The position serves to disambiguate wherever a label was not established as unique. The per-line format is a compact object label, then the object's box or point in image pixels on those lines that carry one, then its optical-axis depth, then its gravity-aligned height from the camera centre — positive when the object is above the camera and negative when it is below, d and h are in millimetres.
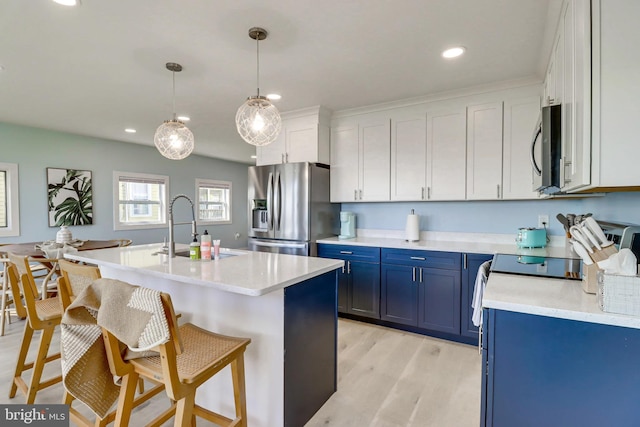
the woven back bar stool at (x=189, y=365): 1168 -664
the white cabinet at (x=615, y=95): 1100 +419
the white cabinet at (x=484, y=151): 3004 +580
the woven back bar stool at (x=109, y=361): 1298 -651
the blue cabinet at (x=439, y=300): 2867 -872
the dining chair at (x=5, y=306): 2979 -995
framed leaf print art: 4555 +196
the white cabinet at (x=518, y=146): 2863 +602
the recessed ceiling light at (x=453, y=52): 2309 +1210
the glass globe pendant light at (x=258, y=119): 2094 +634
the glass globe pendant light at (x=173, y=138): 2606 +621
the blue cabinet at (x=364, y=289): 3252 -862
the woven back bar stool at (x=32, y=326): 1837 -717
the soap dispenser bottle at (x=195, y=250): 2080 -279
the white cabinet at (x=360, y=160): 3588 +599
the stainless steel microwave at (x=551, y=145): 1558 +331
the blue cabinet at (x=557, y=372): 1112 -641
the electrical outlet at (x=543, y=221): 3004 -115
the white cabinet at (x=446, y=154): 3172 +586
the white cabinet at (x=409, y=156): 3373 +595
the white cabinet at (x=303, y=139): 3703 +879
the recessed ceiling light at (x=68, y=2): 1729 +1180
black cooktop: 1721 -362
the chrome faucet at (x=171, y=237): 2158 -195
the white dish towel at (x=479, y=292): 2002 -585
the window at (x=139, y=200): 5344 +168
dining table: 2893 -420
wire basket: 1087 -305
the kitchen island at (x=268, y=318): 1608 -633
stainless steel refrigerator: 3553 +16
